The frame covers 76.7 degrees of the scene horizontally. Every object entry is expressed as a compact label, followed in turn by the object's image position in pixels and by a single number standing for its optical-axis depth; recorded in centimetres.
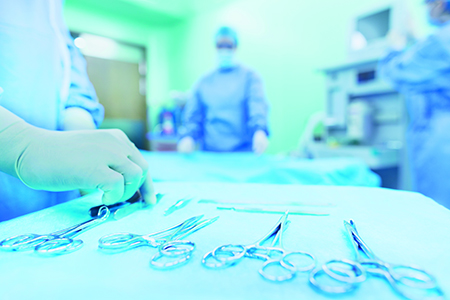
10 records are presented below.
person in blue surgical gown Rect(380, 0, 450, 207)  116
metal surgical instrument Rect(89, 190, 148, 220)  46
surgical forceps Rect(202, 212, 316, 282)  27
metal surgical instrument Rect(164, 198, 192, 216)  49
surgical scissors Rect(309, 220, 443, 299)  24
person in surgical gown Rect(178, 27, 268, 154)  167
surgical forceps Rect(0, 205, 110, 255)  33
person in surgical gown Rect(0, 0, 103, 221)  50
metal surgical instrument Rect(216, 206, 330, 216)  46
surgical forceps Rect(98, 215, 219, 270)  30
